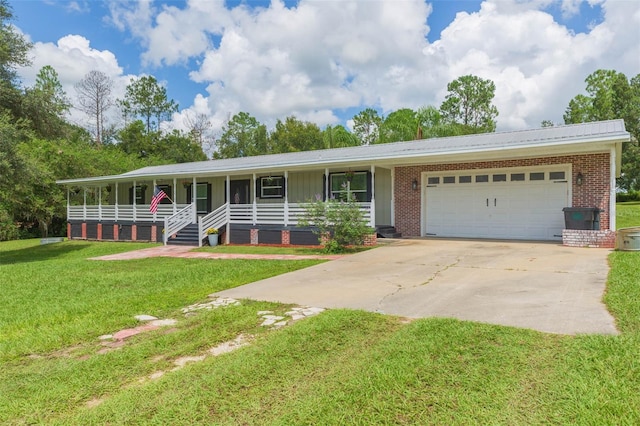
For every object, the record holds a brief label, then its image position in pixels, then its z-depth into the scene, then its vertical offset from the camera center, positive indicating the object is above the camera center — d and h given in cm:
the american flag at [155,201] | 1712 +56
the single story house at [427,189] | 1114 +88
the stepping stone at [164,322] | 450 -125
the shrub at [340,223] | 1119 -28
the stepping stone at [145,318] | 472 -125
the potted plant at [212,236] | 1520 -85
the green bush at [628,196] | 3298 +134
